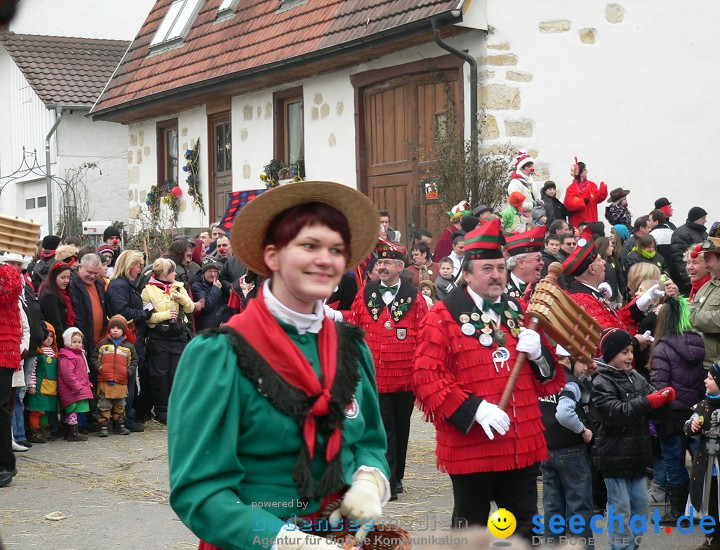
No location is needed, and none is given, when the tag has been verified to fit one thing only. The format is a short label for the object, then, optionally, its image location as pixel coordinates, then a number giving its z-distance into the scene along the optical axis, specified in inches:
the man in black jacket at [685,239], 521.7
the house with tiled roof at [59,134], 1100.5
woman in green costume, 116.2
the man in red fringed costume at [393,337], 336.8
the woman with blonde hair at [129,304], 470.0
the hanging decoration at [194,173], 861.8
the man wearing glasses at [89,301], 463.5
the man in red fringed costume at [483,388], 221.1
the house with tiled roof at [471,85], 583.2
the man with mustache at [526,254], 286.4
